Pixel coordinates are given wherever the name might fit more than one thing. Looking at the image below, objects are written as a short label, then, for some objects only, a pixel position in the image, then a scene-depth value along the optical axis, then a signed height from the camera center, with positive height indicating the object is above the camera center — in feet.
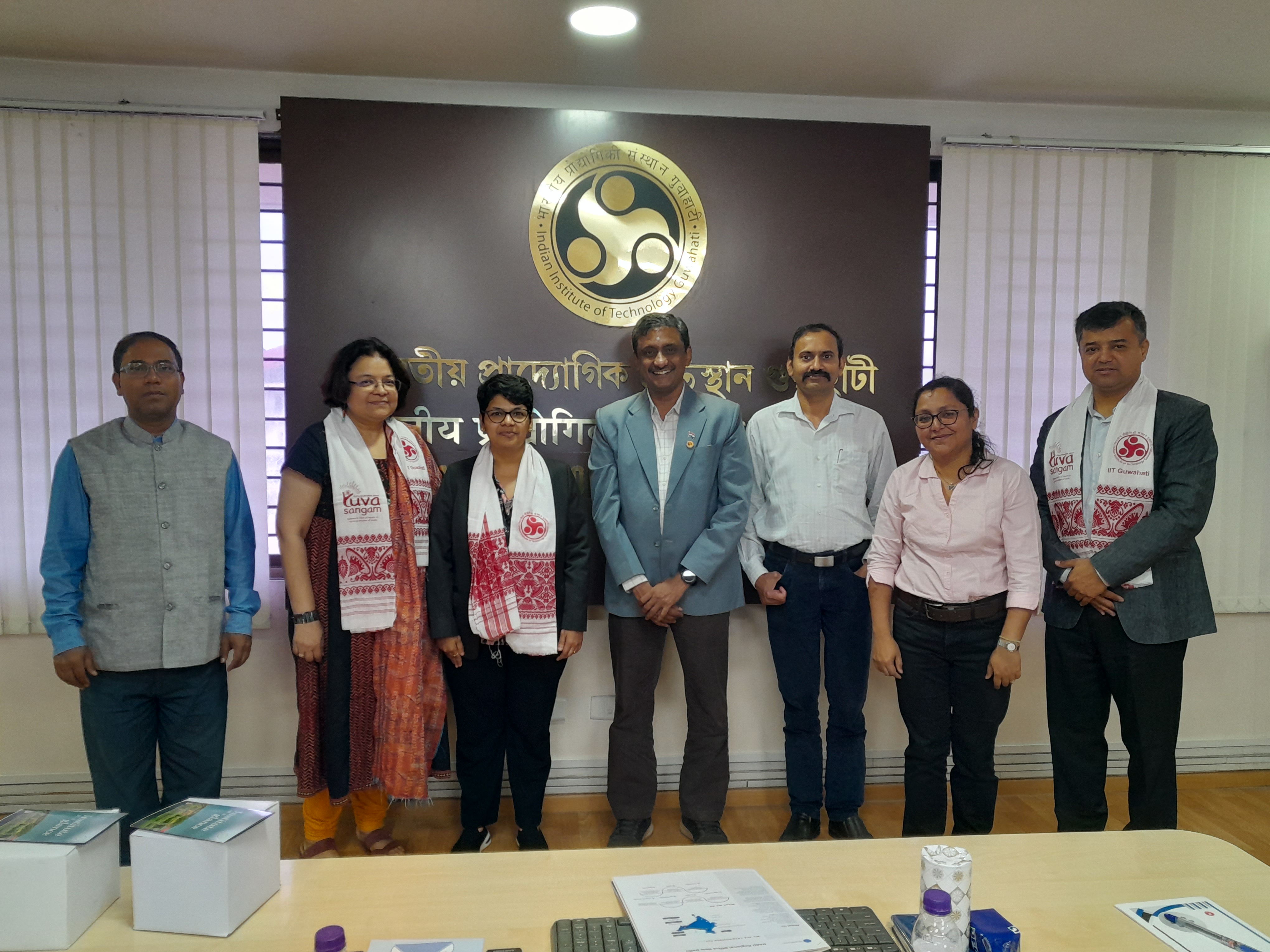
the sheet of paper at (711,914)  3.77 -2.34
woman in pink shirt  7.91 -1.52
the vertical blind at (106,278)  9.53 +1.83
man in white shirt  9.42 -1.45
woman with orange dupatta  8.52 -1.67
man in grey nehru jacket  7.48 -1.43
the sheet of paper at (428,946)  3.75 -2.36
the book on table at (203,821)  4.02 -2.00
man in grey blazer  7.72 -1.45
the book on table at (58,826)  3.98 -2.01
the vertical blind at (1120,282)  10.73 +2.18
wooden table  3.93 -2.39
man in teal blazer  9.08 -1.27
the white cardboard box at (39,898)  3.77 -2.18
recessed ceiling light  8.26 +4.34
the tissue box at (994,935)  3.60 -2.20
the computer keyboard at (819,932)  3.76 -2.35
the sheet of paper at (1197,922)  3.82 -2.33
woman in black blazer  8.69 -1.76
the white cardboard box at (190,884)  3.90 -2.19
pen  3.80 -2.33
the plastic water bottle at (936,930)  3.54 -2.18
